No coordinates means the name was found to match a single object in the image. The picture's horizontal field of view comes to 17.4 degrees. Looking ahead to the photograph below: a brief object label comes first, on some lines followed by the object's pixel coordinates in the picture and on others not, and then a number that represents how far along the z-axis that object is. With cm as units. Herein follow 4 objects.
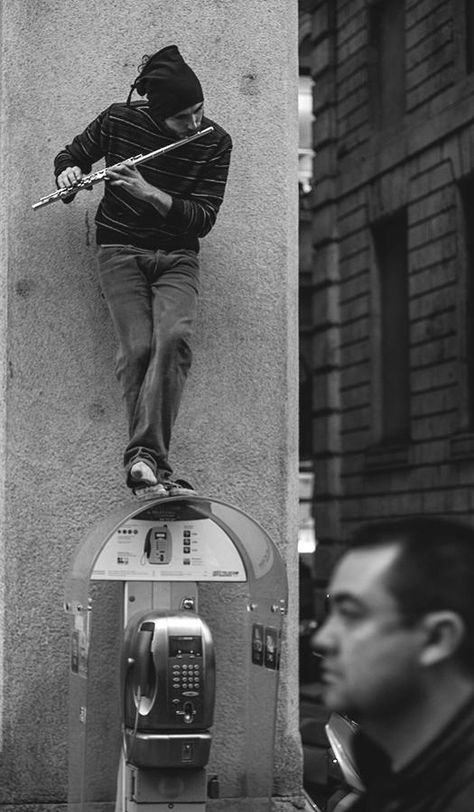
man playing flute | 694
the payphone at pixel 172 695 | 606
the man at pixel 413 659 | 219
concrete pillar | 717
